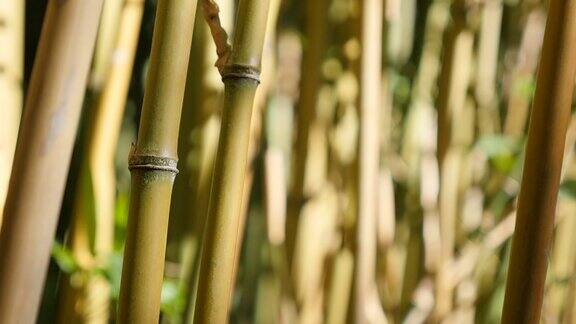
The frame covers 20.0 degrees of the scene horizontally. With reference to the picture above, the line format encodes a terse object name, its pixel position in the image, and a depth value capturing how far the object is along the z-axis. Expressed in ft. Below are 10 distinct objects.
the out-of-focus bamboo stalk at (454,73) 4.34
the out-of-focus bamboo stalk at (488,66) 4.41
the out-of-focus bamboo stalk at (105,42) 3.70
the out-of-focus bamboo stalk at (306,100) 4.14
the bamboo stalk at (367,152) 3.90
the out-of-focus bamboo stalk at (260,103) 3.93
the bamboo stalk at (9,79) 3.43
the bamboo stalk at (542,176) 3.01
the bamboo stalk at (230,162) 3.02
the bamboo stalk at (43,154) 2.95
